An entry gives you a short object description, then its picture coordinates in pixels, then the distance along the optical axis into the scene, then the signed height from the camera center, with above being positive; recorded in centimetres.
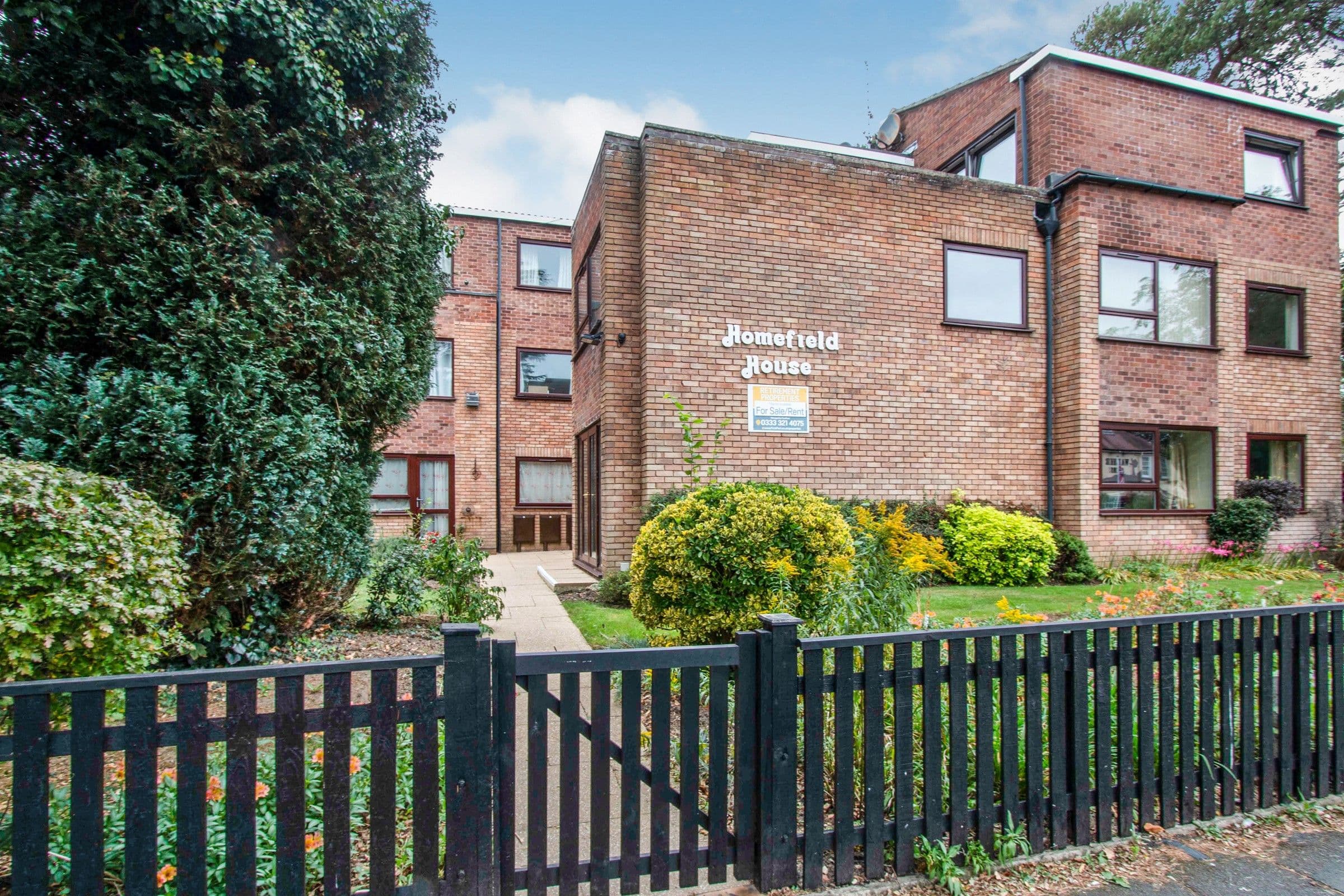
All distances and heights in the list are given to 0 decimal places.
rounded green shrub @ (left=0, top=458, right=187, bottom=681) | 302 -56
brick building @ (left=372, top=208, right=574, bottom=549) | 1527 +125
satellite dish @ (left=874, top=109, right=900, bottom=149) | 1543 +751
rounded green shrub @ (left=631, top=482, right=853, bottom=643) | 472 -70
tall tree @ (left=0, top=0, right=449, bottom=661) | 410 +121
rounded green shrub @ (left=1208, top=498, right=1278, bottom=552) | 1051 -92
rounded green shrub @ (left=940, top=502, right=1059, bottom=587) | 902 -114
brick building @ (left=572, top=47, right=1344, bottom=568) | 893 +223
